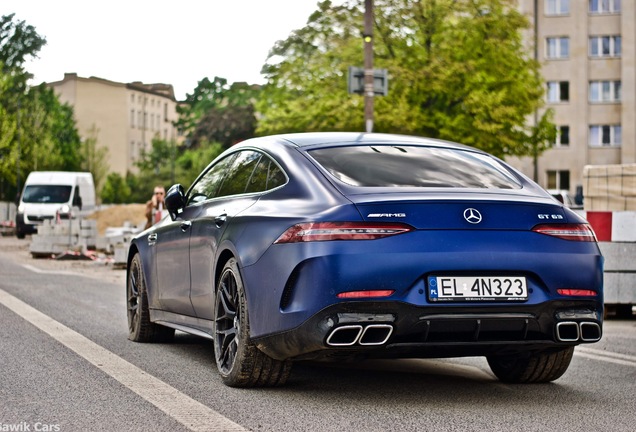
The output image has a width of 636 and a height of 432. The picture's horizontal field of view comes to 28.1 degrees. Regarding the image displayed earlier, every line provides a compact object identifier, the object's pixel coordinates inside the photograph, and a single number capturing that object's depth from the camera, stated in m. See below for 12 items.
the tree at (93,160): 102.75
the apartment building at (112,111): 124.81
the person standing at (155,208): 22.88
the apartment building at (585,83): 74.25
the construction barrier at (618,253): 13.16
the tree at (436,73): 46.84
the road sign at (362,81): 24.05
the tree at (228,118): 92.38
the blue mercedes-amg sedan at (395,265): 6.28
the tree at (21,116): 80.44
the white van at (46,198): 43.50
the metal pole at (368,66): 24.08
